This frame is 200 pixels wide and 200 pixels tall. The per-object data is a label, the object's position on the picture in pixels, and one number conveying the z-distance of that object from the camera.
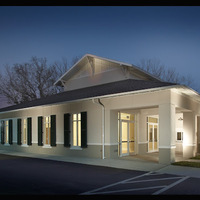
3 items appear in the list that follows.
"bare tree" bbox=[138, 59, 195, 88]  41.97
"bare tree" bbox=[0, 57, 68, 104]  35.97
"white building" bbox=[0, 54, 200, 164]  12.84
